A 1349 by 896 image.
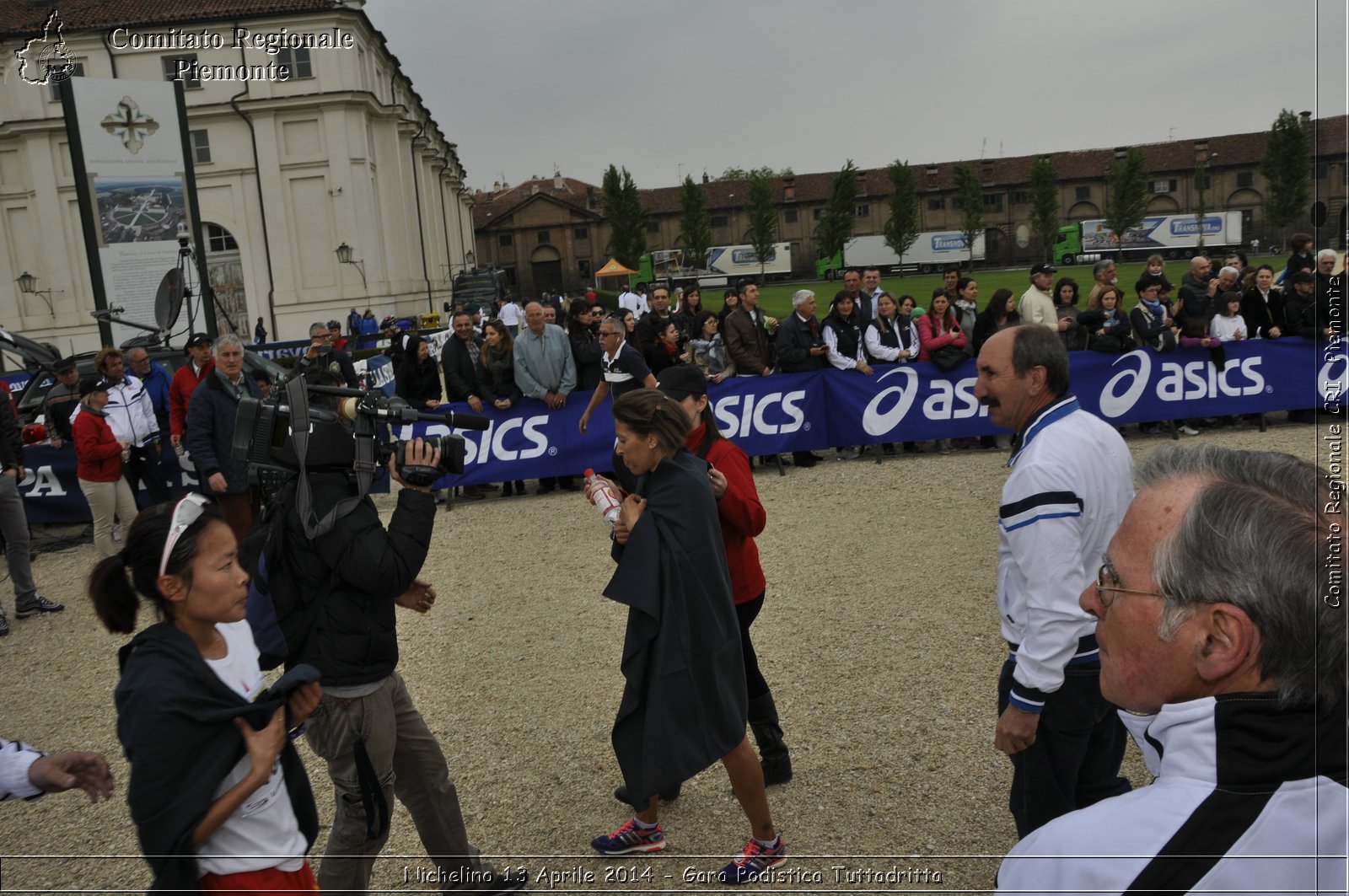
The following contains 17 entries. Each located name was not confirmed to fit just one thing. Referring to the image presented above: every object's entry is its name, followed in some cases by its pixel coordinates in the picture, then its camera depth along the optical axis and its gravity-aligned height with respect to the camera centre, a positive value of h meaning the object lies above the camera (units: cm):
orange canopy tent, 2344 +198
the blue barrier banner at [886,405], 1113 -125
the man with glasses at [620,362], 949 -33
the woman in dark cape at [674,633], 346 -117
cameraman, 295 -93
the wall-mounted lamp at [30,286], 3435 +341
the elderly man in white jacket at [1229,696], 116 -57
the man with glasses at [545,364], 1101 -34
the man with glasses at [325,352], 1223 +1
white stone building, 1310 +448
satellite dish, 1498 +109
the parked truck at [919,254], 7244 +435
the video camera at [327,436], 284 -26
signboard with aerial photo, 1600 +318
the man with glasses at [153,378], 1098 -16
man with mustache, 278 -83
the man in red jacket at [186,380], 937 -17
